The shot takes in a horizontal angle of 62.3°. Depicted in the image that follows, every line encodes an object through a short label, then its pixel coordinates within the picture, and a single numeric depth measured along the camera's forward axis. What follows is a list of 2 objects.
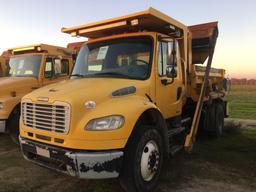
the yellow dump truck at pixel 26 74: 5.30
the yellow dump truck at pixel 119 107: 2.80
